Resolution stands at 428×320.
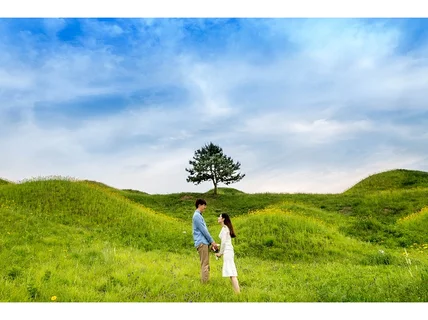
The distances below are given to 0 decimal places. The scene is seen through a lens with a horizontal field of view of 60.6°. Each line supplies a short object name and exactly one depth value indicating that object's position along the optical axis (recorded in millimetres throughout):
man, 10867
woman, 10115
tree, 47219
